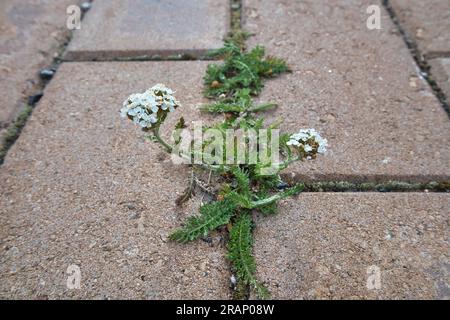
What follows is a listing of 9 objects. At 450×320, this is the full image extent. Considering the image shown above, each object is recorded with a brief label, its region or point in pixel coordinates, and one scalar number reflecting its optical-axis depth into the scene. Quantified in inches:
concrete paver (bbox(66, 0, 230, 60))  11.7
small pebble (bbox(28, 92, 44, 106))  10.5
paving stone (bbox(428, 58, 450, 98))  10.5
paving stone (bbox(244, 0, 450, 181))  9.0
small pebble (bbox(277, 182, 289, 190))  8.6
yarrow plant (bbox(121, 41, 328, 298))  7.4
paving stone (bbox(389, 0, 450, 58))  11.6
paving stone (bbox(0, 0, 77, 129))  10.6
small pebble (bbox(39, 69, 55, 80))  11.2
